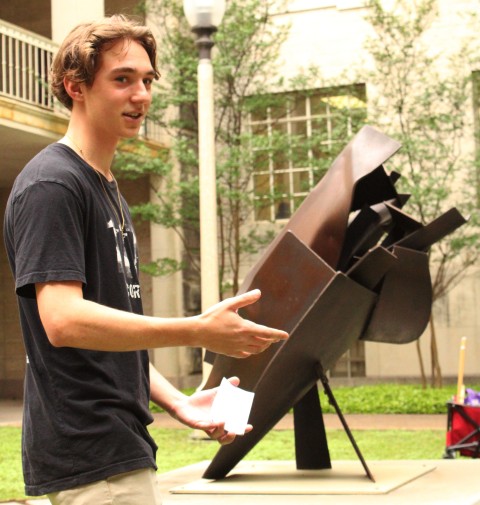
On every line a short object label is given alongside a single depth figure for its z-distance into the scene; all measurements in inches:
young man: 92.3
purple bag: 347.6
